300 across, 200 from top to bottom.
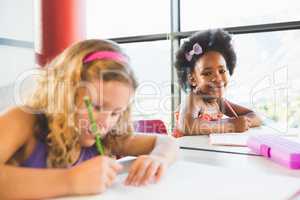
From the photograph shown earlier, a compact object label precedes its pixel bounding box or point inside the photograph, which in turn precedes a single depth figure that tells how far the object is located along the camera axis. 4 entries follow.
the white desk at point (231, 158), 0.72
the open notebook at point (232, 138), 0.98
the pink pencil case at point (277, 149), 0.73
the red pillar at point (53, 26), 1.94
